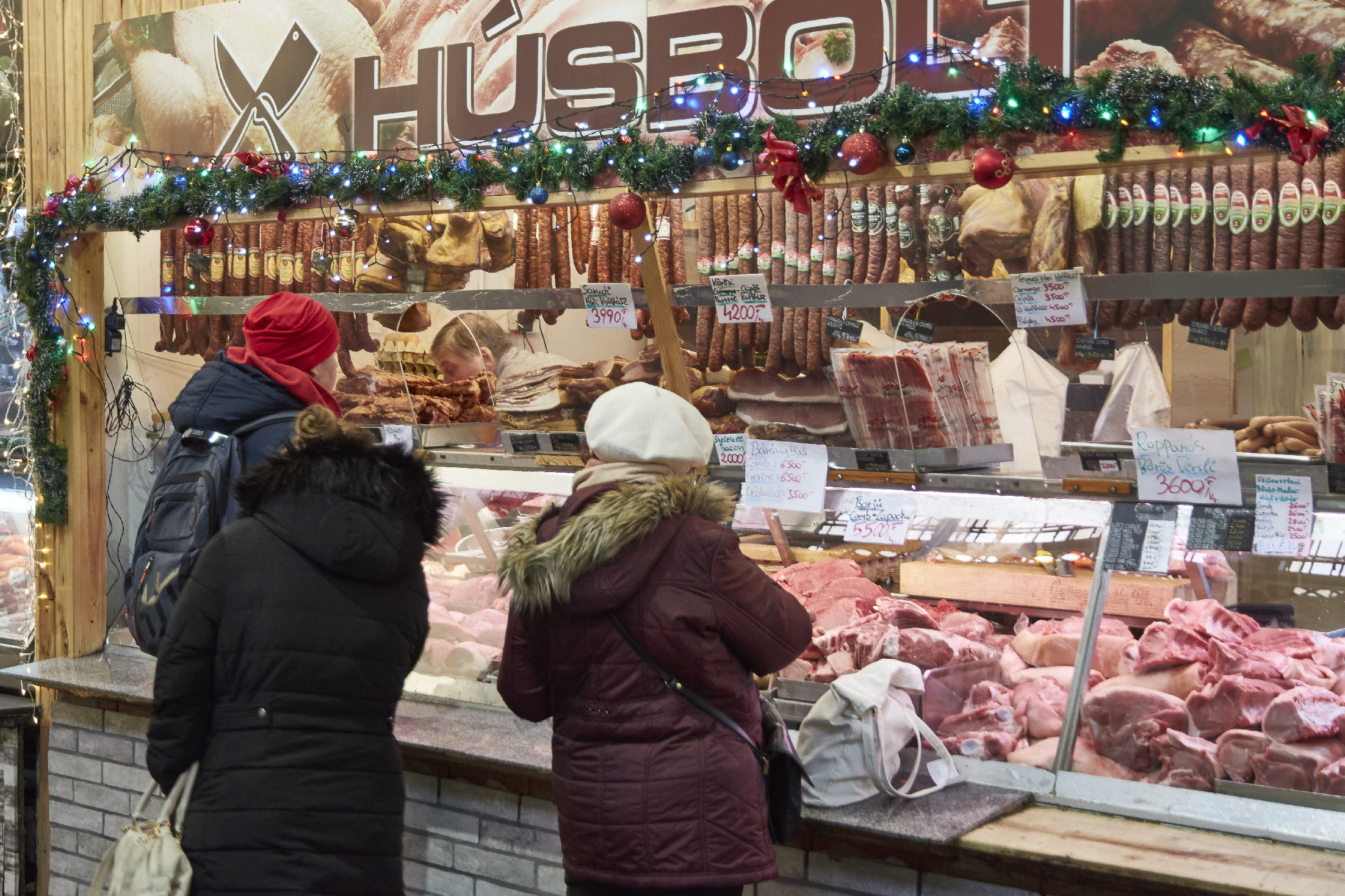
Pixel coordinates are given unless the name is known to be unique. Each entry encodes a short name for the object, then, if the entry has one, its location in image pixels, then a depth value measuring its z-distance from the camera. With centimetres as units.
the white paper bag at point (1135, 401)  360
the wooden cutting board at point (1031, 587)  373
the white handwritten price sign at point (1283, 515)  333
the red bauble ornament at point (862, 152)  350
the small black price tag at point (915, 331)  389
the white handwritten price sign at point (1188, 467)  342
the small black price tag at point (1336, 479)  327
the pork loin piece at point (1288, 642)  345
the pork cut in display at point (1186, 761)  319
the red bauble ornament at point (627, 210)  387
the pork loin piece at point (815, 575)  423
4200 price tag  398
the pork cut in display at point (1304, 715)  315
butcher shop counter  287
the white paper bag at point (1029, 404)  372
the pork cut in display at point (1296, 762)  309
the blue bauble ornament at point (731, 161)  377
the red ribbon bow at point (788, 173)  358
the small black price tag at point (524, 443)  446
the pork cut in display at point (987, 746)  344
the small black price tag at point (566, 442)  438
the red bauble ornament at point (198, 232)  466
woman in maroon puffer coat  265
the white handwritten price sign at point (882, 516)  400
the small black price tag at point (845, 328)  403
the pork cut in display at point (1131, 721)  330
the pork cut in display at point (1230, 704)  327
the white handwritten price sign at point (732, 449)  422
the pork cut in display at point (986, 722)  350
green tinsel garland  317
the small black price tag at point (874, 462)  390
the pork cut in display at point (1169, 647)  347
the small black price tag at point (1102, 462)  356
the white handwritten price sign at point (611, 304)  418
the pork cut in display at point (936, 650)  371
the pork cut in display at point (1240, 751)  317
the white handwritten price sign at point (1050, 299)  358
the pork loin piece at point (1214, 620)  354
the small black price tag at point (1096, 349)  373
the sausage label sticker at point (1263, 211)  350
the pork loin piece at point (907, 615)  394
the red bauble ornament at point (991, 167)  333
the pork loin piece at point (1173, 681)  342
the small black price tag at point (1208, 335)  362
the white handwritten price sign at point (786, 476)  402
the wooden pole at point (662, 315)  400
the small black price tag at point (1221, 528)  343
